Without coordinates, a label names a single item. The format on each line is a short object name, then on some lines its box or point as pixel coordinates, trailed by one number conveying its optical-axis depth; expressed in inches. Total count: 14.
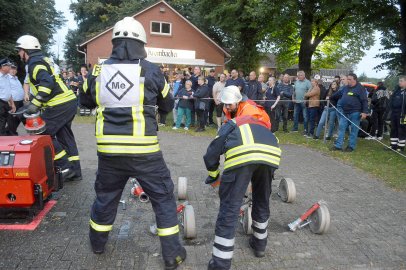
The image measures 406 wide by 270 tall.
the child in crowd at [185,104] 503.2
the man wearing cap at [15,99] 318.3
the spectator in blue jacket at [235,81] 475.2
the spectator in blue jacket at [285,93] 515.5
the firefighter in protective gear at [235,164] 139.6
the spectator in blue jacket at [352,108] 378.0
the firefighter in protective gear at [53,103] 219.3
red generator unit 171.0
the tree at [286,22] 663.8
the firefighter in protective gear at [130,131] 137.3
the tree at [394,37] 521.2
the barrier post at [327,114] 426.9
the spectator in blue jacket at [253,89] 478.9
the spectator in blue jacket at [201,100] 493.4
